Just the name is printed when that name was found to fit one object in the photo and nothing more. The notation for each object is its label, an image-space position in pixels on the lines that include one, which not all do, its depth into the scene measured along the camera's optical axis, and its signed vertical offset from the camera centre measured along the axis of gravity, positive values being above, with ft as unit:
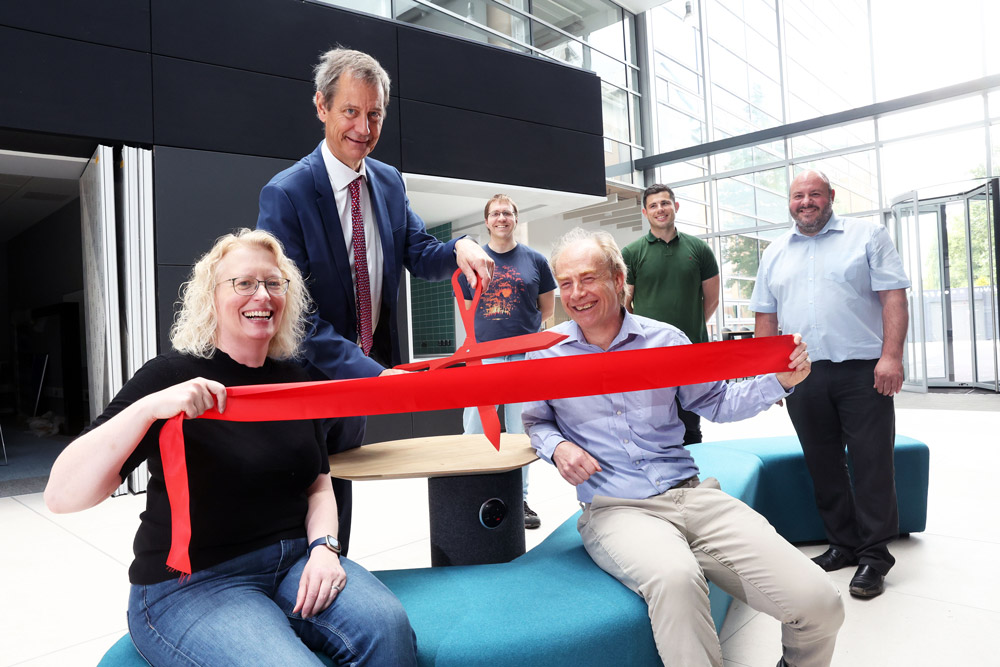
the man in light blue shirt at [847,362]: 7.90 -0.45
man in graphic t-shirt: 11.61 +0.93
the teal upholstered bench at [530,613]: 4.15 -1.95
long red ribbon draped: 4.00 -0.27
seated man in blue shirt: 4.51 -1.38
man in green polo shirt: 11.89 +1.18
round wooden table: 6.69 -1.75
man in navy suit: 5.16 +1.05
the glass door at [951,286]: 26.61 +1.57
